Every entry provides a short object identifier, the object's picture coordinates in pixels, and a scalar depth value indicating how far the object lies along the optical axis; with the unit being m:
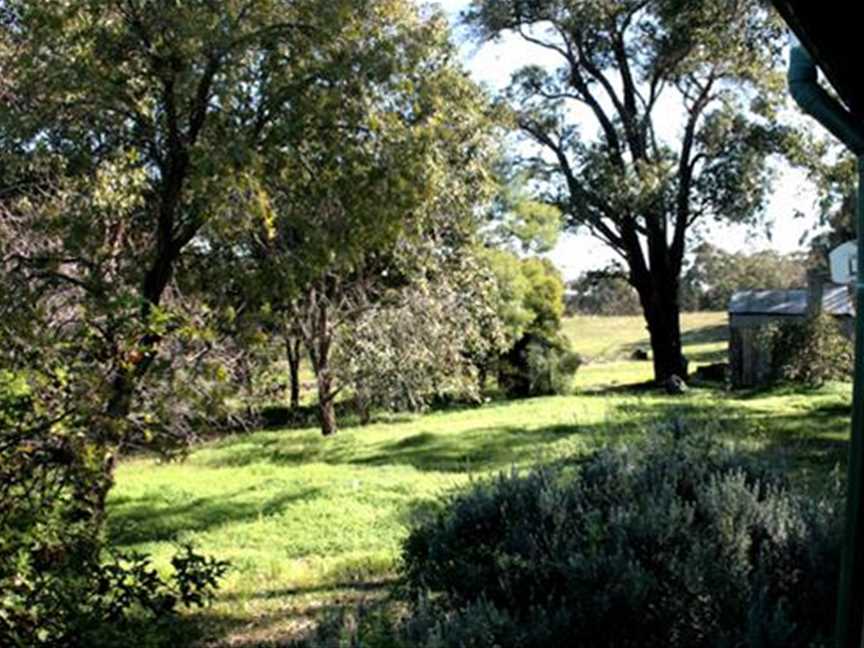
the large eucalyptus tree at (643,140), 19.77
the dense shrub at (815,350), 17.31
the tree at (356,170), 6.29
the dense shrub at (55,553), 3.62
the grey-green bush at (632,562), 3.60
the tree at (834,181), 13.91
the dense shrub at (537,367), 21.91
